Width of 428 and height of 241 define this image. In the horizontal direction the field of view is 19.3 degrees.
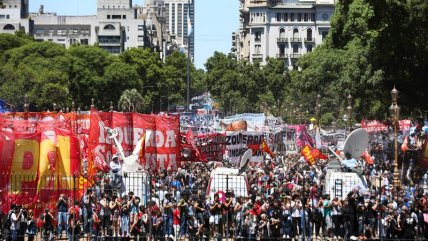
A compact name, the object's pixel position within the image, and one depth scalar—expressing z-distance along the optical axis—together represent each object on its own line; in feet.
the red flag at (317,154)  163.98
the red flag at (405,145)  165.70
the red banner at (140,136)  136.56
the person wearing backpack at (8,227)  103.04
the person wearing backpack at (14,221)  102.73
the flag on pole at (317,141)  190.71
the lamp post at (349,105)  190.49
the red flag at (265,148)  169.19
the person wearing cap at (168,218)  105.29
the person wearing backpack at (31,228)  103.24
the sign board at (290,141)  209.85
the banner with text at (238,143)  171.22
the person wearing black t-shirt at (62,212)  104.32
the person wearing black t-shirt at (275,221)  104.13
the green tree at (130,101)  404.77
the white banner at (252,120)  237.86
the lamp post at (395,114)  139.56
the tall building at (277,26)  655.35
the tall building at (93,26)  596.70
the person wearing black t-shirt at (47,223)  104.37
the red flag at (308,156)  159.74
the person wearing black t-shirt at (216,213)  105.70
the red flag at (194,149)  169.40
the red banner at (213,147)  173.68
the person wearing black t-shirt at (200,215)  106.32
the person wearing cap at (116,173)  117.55
